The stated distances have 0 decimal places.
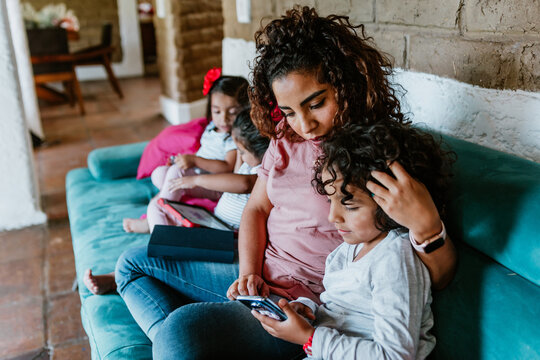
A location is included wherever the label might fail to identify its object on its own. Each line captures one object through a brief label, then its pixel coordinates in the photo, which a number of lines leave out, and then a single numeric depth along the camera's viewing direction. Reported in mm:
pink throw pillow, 2721
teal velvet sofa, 1010
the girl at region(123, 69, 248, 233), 2354
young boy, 1022
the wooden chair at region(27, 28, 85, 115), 5812
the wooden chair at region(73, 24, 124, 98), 6449
